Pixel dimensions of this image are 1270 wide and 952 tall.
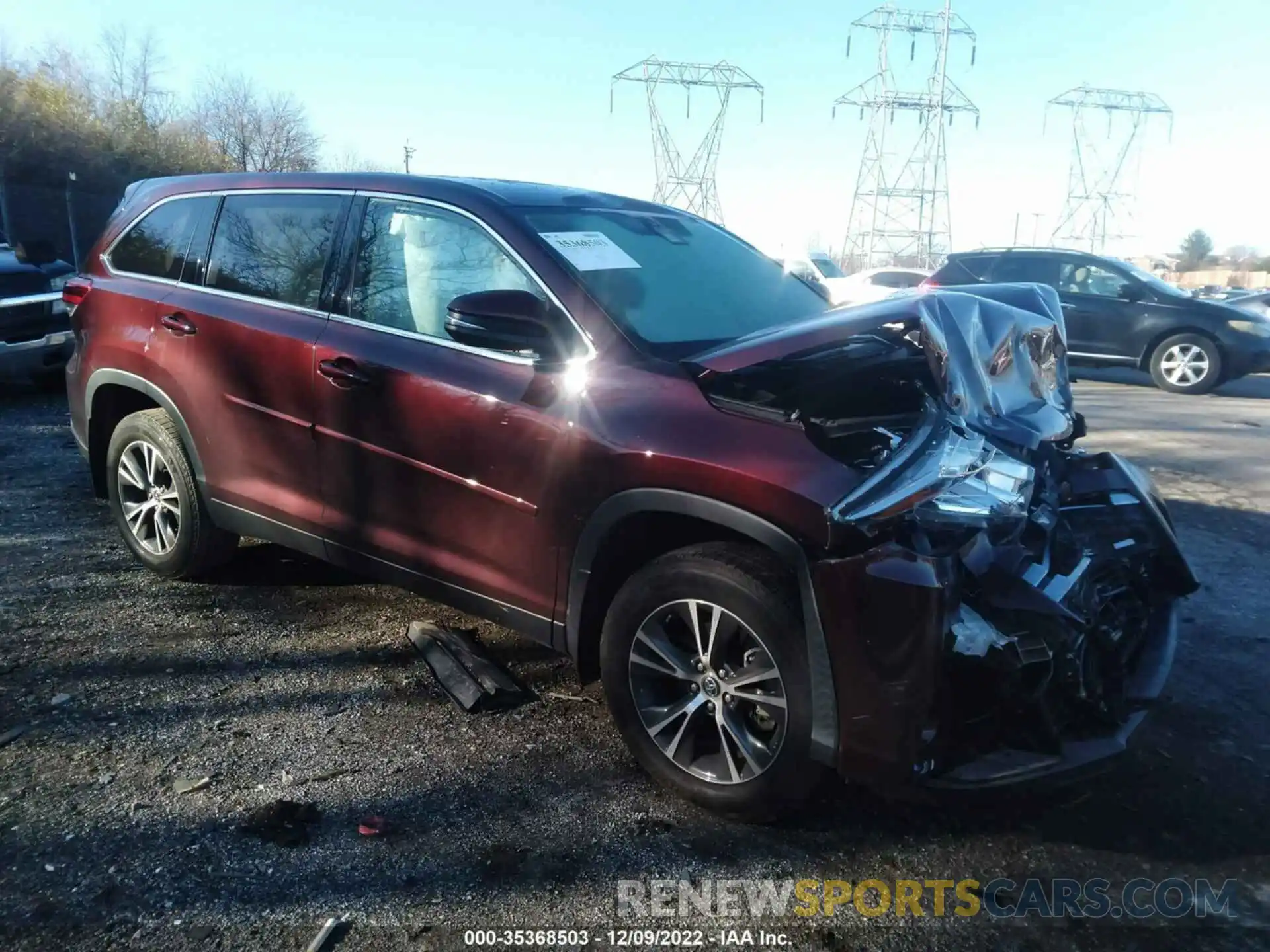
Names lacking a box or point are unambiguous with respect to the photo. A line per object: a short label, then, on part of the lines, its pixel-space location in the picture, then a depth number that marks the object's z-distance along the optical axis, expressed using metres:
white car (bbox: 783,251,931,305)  18.81
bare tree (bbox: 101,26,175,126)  33.23
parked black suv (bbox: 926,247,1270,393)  12.00
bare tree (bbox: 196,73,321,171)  47.66
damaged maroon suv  2.47
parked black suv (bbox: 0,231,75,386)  8.29
